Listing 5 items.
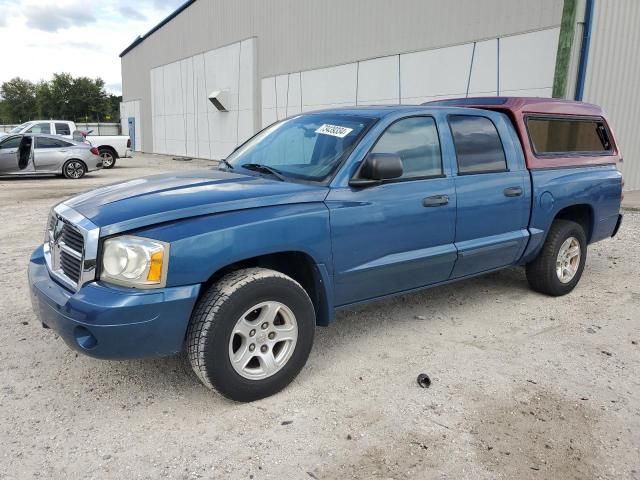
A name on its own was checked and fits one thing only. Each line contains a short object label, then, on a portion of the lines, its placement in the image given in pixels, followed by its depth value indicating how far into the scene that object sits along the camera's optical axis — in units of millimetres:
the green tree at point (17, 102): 84562
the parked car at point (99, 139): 20219
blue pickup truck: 2834
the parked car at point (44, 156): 15200
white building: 11203
